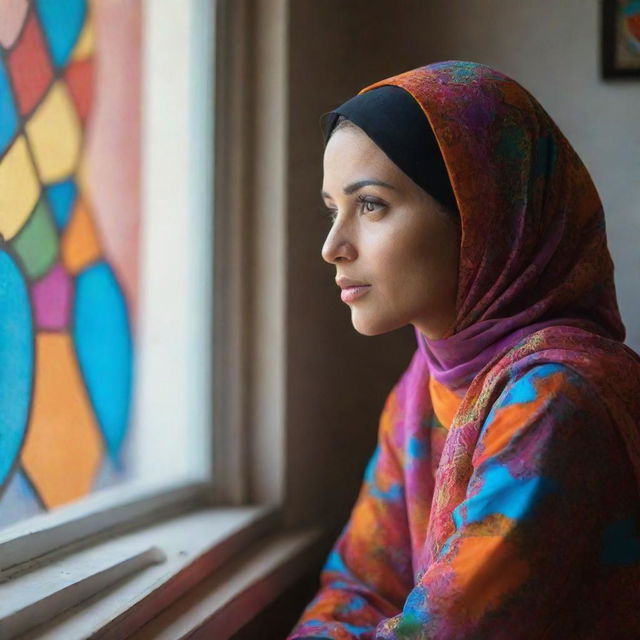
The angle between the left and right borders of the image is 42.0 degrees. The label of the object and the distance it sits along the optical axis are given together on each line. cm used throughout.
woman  93
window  151
